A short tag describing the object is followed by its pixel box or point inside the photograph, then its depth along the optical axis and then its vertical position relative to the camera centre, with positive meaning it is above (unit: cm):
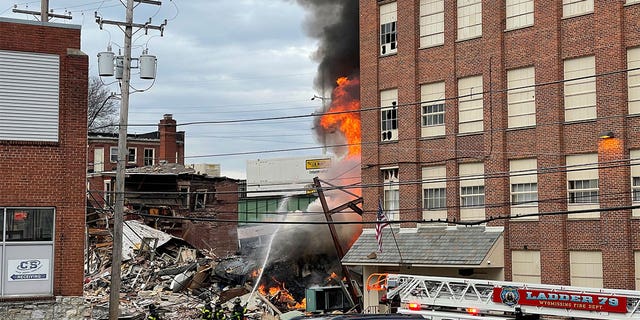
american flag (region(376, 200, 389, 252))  2956 -90
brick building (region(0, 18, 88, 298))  2322 +110
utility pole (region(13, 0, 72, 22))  3206 +673
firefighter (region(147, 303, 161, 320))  2778 -359
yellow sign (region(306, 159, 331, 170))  4938 +201
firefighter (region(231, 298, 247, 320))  2905 -365
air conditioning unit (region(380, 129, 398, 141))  3484 +250
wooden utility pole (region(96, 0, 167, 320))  2488 +46
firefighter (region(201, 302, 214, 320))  2908 -368
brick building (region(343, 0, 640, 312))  2845 +221
